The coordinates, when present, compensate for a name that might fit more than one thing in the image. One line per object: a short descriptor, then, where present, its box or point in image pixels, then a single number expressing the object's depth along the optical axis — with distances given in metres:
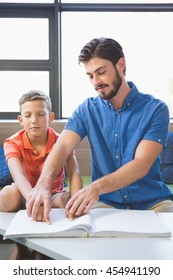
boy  1.61
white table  0.93
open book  1.06
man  1.63
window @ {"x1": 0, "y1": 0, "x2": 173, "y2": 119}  3.45
